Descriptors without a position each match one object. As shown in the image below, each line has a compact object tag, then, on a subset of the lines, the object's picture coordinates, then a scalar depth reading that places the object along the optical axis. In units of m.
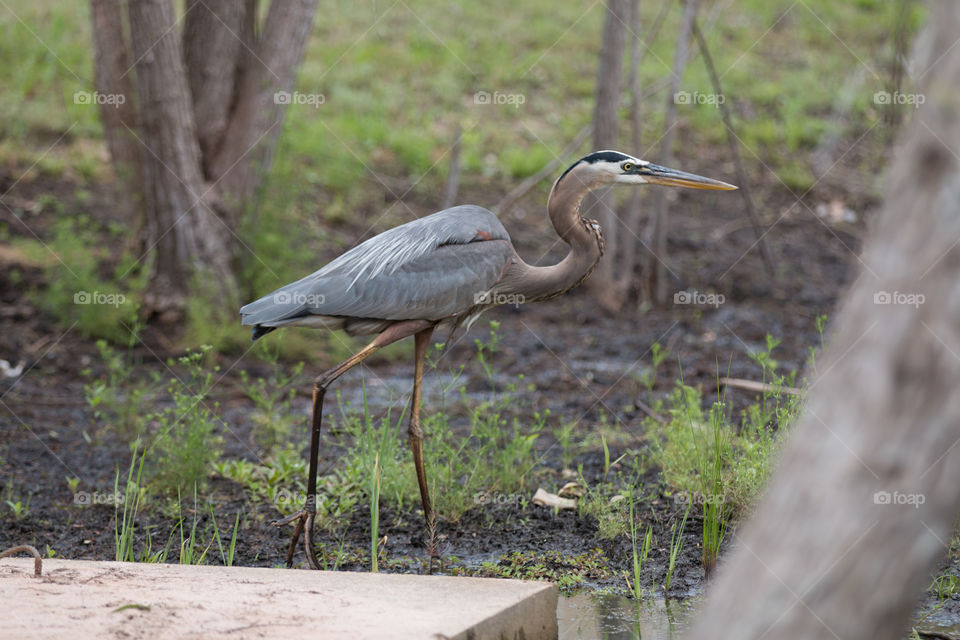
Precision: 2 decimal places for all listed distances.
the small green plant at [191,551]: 9.01
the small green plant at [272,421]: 12.16
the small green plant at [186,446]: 11.04
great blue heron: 10.60
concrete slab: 6.57
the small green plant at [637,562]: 9.10
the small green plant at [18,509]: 10.61
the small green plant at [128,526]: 8.94
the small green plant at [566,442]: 12.09
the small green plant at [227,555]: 8.90
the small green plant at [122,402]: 12.26
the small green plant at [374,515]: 8.76
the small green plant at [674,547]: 9.26
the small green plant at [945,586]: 9.25
